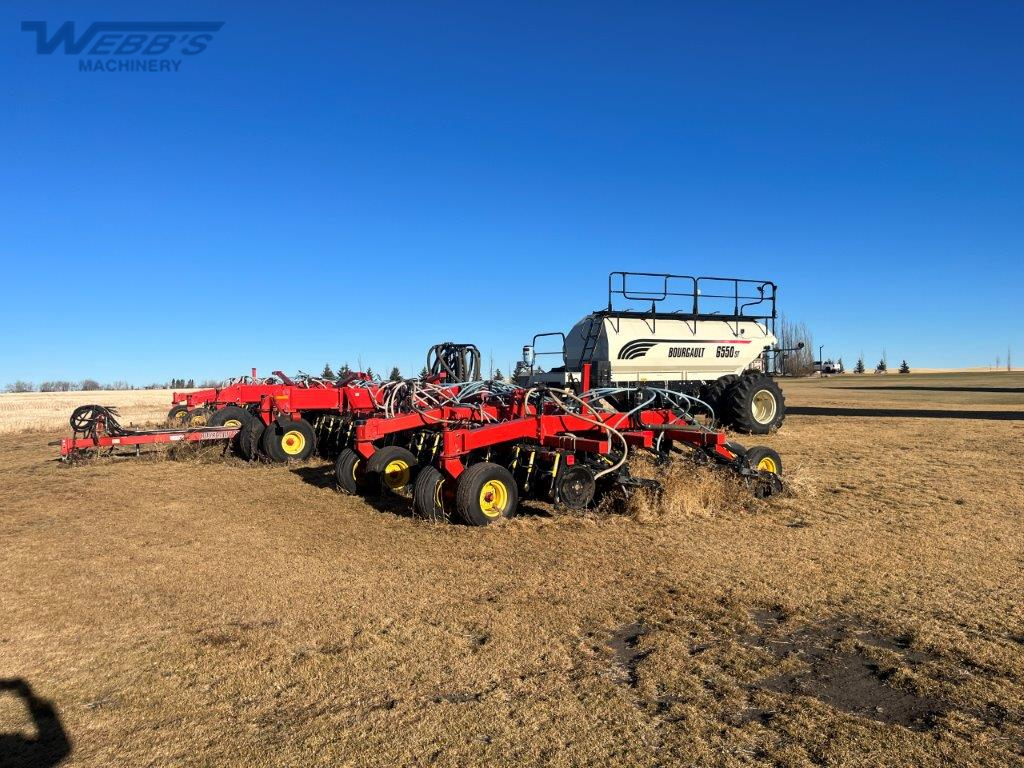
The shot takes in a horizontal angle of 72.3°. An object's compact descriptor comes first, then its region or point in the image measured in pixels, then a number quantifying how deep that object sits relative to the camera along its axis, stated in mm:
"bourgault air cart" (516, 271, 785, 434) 13180
